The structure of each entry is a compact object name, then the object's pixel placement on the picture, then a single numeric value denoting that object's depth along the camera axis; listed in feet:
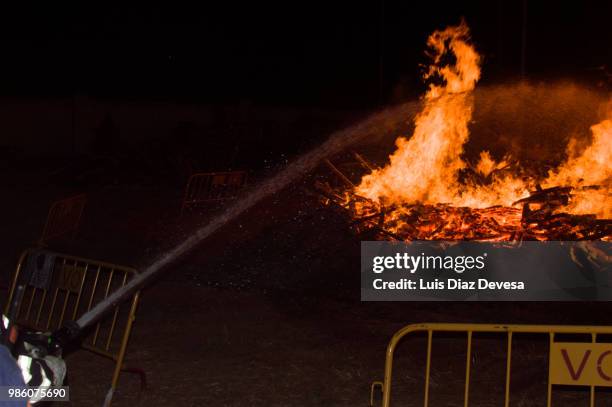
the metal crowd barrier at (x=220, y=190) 45.39
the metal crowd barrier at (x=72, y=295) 18.34
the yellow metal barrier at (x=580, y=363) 13.14
